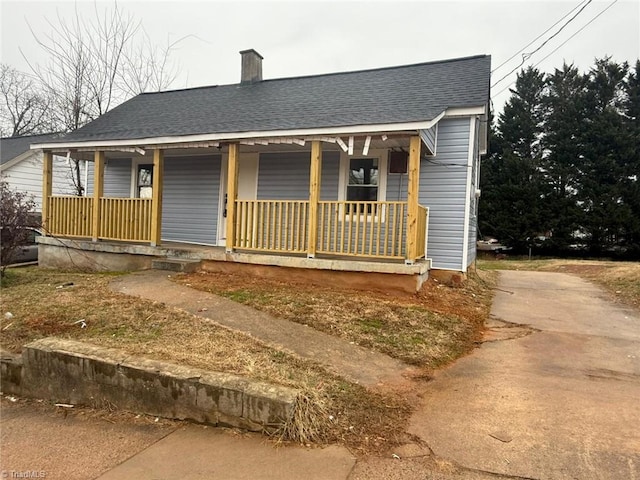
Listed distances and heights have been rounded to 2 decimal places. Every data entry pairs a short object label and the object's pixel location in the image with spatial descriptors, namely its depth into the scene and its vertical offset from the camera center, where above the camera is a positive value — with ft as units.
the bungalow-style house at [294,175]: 24.20 +3.56
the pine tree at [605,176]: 78.46 +11.60
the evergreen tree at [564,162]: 81.56 +14.73
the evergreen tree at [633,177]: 77.30 +11.63
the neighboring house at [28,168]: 56.65 +6.11
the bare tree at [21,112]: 91.20 +22.49
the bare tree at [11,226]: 23.38 -0.79
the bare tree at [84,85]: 51.16 +15.96
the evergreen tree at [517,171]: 84.07 +12.69
